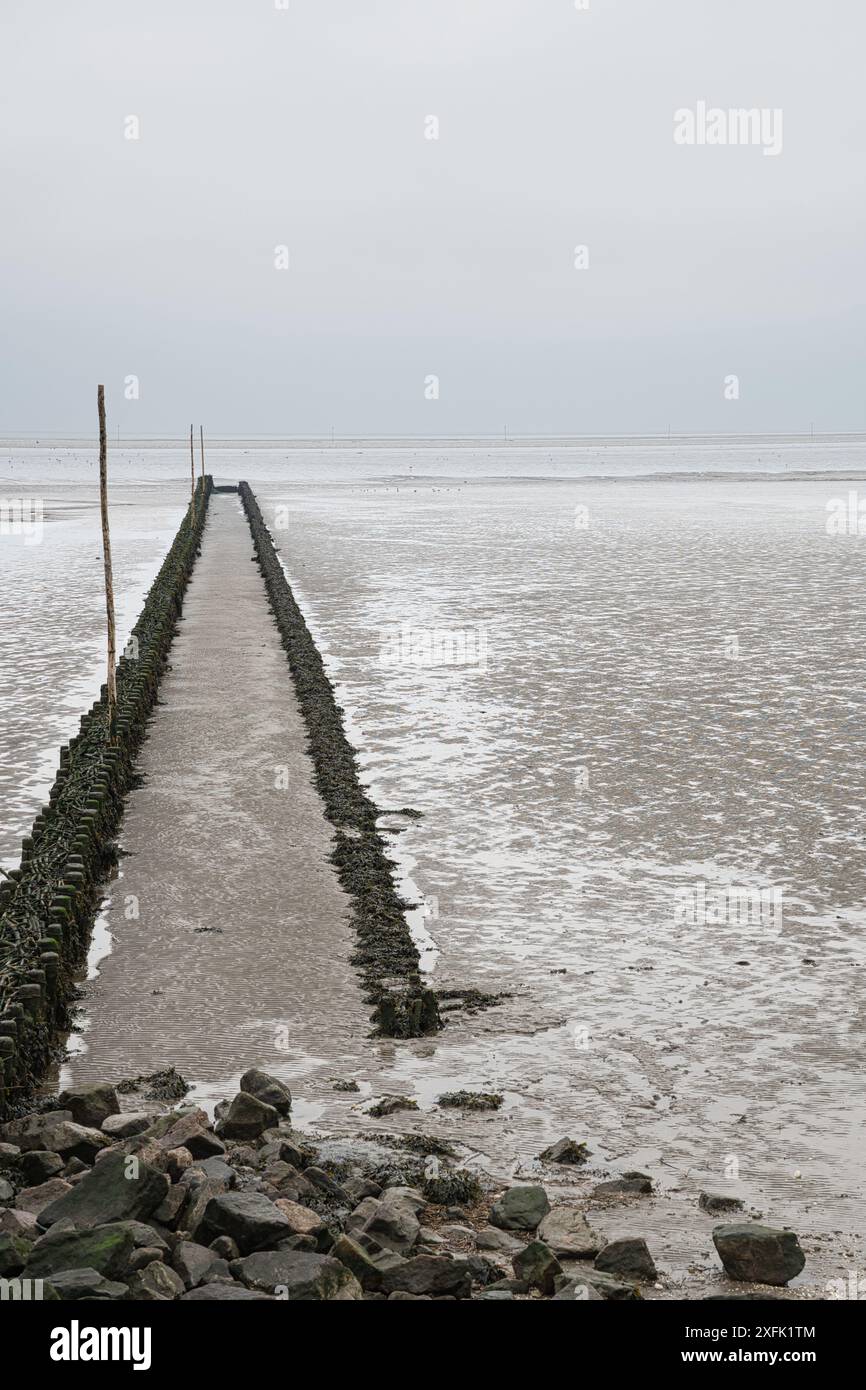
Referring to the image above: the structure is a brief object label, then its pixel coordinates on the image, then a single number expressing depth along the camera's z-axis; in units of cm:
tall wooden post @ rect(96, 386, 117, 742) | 1548
